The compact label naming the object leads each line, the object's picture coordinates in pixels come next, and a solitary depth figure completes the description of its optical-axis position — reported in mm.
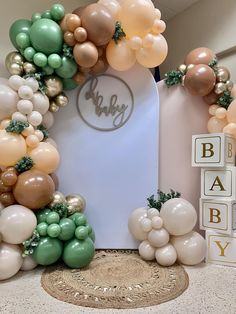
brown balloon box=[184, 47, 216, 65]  1578
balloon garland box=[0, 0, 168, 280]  1275
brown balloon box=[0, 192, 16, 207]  1321
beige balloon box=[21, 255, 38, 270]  1311
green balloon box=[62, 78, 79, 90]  1526
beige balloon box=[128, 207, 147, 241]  1487
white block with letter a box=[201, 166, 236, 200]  1421
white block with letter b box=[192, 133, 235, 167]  1412
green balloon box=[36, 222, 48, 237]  1273
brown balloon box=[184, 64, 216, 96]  1511
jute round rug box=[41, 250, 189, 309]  1073
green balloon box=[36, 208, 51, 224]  1323
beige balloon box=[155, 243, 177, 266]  1384
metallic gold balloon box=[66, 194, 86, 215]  1442
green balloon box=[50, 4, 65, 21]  1426
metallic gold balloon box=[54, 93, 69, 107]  1533
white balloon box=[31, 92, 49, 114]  1403
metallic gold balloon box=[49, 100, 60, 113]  1529
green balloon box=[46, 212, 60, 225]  1291
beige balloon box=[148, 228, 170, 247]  1394
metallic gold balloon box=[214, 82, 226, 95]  1557
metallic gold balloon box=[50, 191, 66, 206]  1383
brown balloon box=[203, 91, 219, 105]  1595
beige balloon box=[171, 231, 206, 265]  1383
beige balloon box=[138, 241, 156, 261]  1451
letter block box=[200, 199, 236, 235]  1384
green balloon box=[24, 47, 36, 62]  1393
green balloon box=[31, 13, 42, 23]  1443
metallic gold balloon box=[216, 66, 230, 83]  1559
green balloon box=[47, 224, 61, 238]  1254
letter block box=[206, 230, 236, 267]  1389
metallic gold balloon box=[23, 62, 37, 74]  1409
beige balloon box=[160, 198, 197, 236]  1382
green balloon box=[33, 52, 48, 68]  1384
